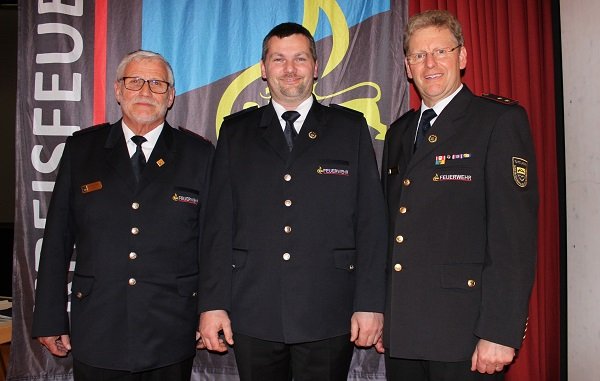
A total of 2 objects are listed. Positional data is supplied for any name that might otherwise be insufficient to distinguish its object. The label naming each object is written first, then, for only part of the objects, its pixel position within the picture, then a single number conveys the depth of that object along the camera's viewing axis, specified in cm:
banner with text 288
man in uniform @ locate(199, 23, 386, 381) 198
